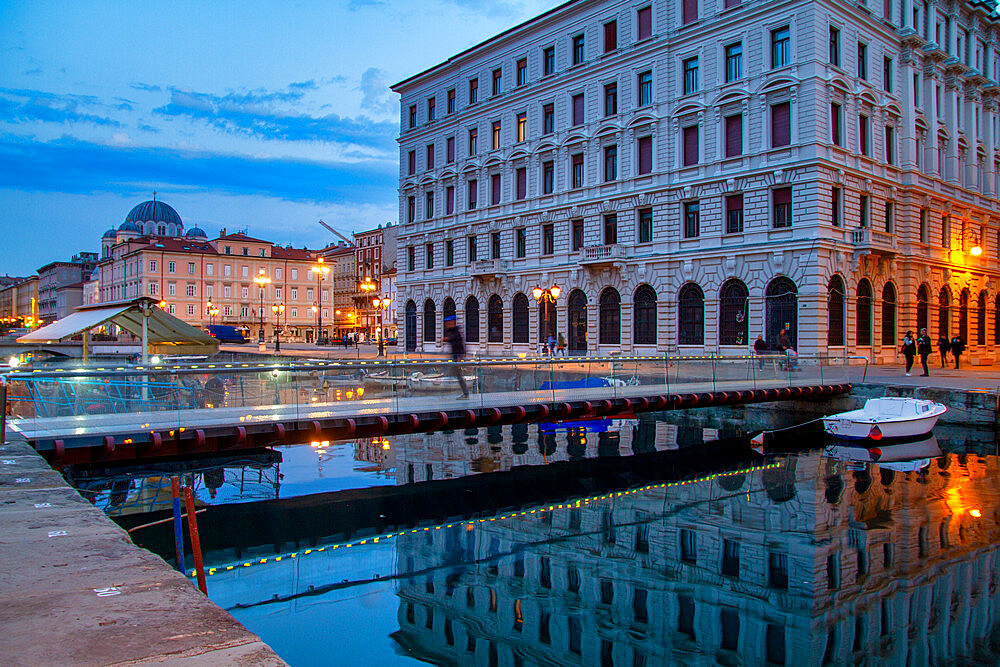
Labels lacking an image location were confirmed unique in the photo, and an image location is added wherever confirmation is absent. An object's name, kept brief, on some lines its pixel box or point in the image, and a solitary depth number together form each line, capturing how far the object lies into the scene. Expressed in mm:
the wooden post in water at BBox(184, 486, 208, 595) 6934
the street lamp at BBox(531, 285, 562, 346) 38781
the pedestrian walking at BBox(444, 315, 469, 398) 18172
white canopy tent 23375
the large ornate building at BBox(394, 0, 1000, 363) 34406
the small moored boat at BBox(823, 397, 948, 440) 22234
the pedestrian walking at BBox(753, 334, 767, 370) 32325
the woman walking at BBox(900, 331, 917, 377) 29672
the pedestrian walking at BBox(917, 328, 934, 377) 29475
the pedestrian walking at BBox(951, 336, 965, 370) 33469
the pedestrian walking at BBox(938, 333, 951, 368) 34219
